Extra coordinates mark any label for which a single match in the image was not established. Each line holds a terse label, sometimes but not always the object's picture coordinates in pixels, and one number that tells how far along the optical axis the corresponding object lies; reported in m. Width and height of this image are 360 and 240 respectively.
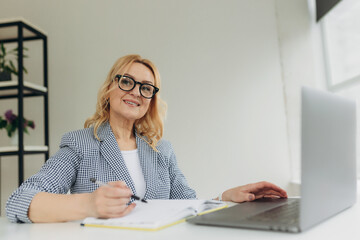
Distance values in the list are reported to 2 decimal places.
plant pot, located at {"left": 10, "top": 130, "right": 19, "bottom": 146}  2.71
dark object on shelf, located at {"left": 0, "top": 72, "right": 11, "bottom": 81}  2.79
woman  0.90
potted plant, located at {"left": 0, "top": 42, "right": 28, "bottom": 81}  2.79
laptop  0.66
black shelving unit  2.65
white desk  0.68
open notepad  0.78
